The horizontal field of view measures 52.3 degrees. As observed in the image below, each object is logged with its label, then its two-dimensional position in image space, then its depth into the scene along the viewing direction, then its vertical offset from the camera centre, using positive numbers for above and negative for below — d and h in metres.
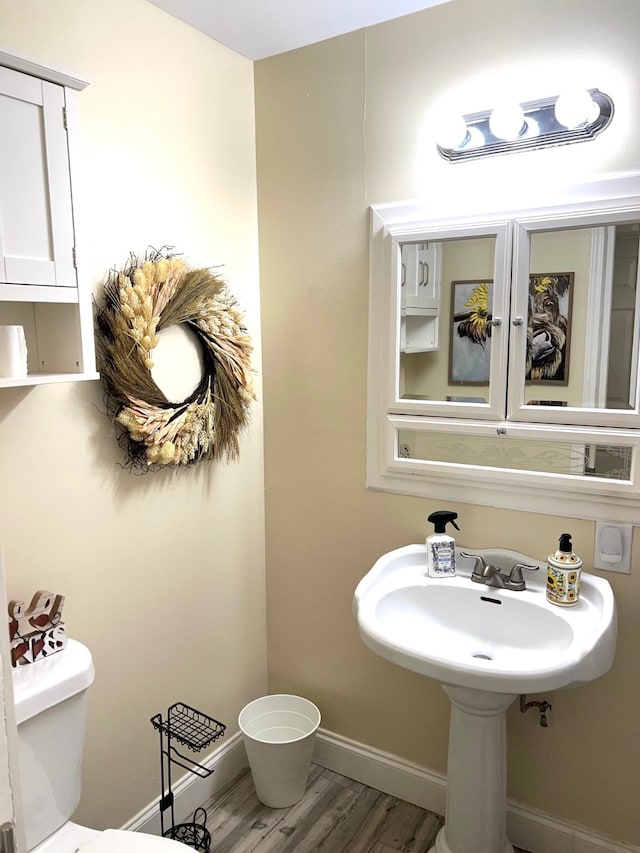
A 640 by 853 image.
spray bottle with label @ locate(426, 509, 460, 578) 1.85 -0.60
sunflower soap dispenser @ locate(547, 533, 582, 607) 1.65 -0.59
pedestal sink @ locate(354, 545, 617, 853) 1.48 -0.75
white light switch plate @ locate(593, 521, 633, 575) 1.69 -0.54
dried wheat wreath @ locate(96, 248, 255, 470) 1.66 -0.06
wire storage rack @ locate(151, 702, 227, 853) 1.92 -1.26
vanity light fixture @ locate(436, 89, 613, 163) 1.58 +0.54
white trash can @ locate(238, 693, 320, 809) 2.06 -1.33
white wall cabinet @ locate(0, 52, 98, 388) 1.30 +0.28
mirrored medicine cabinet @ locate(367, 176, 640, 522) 1.64 -0.05
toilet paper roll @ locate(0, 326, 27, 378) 1.32 -0.02
